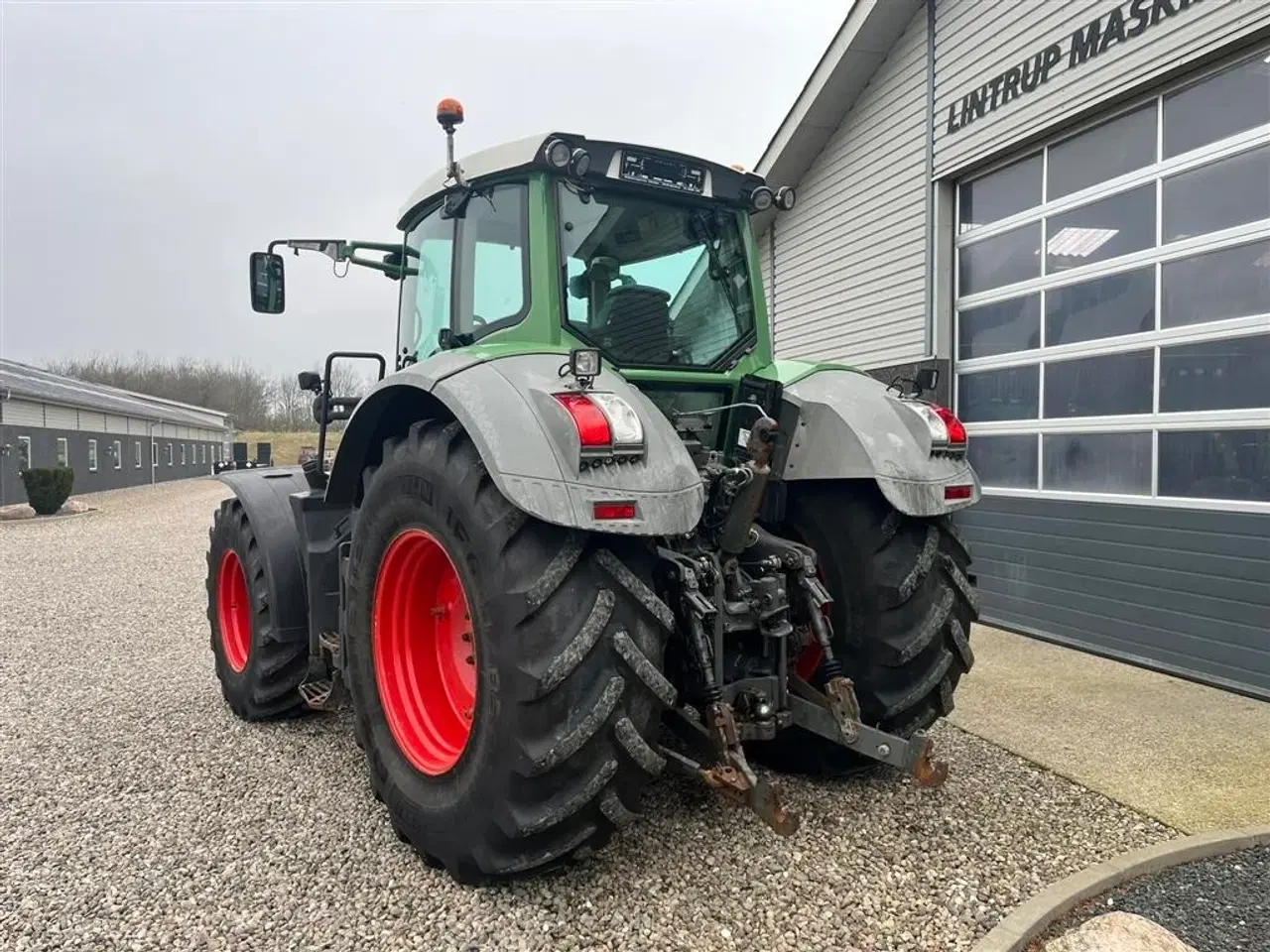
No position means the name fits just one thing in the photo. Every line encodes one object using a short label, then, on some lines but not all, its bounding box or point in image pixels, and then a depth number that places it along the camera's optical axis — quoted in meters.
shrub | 19.00
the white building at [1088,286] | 4.98
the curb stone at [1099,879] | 2.39
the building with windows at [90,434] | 21.19
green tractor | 2.38
